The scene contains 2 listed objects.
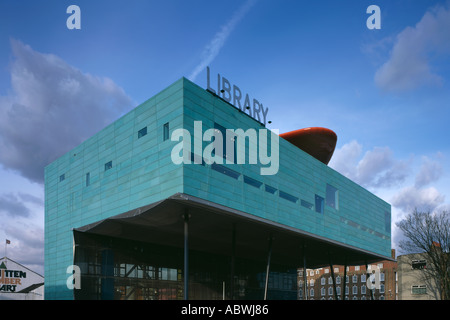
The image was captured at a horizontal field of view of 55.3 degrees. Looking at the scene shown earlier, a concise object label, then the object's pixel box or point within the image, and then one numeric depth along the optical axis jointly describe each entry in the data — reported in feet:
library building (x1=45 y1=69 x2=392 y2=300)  102.99
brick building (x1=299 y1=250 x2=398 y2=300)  324.19
